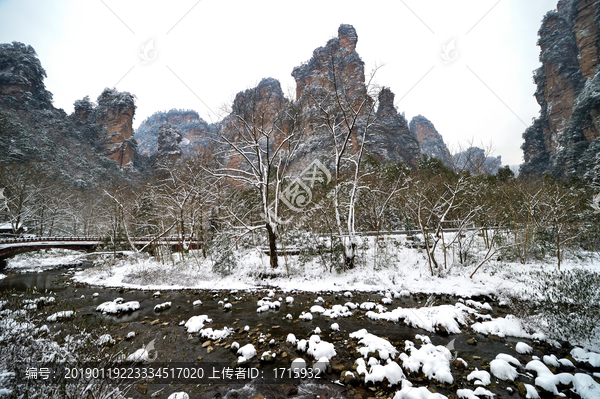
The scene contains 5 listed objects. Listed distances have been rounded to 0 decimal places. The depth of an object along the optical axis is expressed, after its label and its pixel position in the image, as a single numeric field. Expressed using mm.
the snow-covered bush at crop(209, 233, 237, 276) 13095
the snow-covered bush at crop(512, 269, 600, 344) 5188
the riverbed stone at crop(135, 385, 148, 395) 4125
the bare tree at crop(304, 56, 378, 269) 11812
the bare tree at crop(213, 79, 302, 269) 12477
